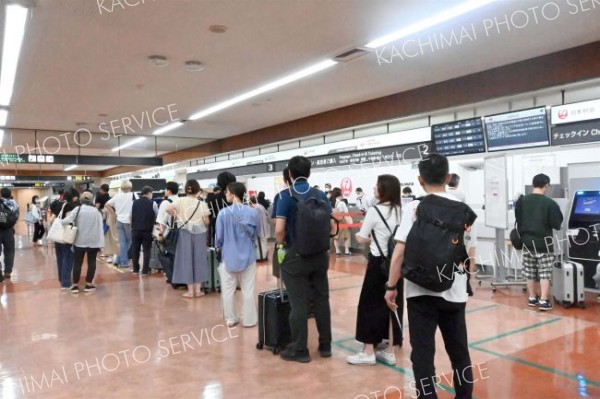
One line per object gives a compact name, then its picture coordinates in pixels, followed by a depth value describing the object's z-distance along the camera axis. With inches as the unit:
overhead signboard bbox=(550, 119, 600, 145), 229.3
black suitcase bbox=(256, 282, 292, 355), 140.6
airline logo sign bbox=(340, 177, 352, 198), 419.0
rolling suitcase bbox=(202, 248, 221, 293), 231.2
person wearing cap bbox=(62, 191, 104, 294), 223.9
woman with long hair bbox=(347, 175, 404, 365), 124.0
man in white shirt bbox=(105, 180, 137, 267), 295.1
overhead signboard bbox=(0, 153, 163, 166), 409.4
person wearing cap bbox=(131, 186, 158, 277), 267.1
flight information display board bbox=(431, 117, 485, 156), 278.1
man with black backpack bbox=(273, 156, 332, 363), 127.6
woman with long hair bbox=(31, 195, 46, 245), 490.9
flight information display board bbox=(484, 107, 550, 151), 249.0
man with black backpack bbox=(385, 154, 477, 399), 83.0
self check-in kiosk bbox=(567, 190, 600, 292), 209.0
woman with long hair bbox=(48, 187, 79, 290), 234.9
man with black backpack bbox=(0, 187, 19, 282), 263.9
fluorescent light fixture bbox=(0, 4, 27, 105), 151.6
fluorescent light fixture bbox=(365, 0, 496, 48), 156.5
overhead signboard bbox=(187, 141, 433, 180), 316.5
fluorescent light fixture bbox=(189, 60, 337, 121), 224.4
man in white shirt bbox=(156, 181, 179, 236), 232.1
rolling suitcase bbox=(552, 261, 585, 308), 193.3
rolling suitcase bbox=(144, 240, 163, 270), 291.7
